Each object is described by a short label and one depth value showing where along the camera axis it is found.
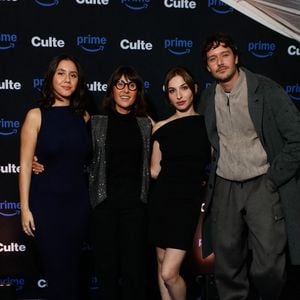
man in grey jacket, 2.47
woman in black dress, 2.62
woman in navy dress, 2.48
